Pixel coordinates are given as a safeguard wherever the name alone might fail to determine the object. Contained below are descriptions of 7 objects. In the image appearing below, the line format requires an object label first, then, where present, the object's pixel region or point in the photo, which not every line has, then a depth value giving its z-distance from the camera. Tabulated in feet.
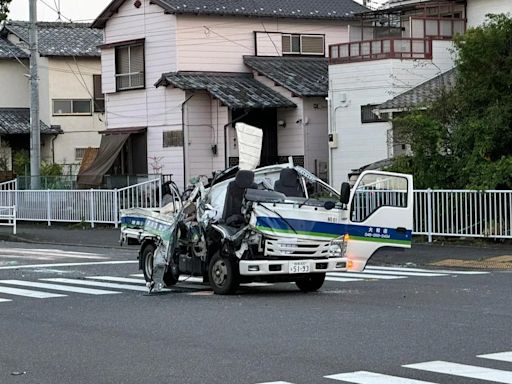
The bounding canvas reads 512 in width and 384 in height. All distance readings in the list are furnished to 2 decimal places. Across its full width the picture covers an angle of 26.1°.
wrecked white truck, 54.95
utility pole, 127.03
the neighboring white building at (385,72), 115.14
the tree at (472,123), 87.15
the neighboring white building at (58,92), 172.14
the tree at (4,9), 158.51
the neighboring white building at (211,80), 130.82
